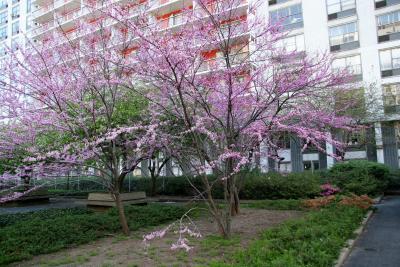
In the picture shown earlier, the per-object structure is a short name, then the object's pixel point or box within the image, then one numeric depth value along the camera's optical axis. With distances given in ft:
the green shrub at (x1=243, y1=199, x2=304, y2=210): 41.86
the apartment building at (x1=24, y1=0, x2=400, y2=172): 87.61
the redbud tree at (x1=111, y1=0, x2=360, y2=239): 23.38
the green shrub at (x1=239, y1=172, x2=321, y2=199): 52.29
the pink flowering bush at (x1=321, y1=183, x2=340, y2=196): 46.84
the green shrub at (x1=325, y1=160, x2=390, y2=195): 48.24
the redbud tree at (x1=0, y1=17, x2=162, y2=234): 27.68
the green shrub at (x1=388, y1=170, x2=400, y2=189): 70.74
